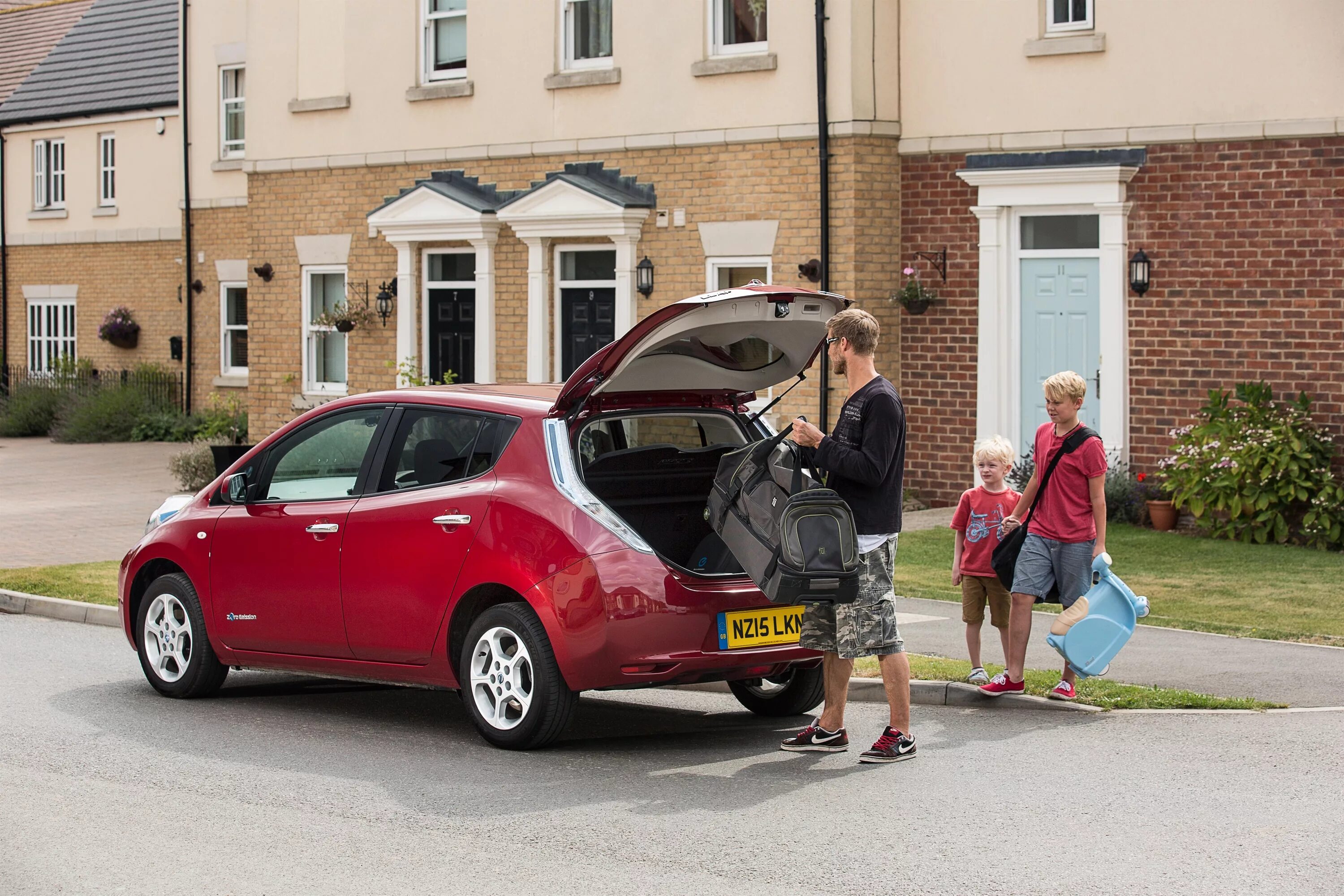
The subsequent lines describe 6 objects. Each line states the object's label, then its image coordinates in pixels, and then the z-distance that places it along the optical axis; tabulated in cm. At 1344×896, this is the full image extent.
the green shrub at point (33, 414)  2997
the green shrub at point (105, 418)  2823
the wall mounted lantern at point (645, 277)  1872
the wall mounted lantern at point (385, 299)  2114
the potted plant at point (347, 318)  2136
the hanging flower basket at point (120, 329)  3022
